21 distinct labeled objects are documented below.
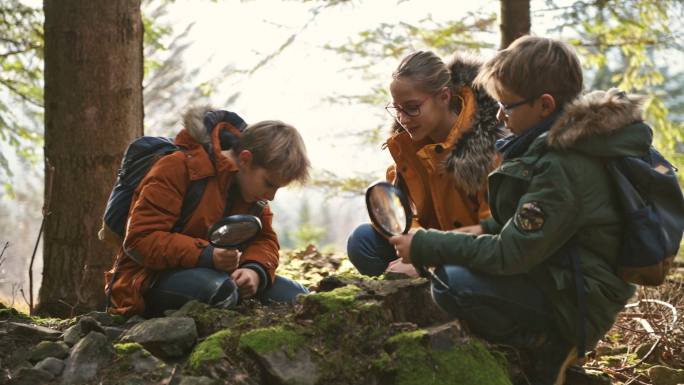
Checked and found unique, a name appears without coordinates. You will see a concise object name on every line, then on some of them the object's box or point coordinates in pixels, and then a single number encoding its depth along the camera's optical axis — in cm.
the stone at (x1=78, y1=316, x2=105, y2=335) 319
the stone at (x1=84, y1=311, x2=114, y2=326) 351
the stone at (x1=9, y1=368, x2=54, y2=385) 280
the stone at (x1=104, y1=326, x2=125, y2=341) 324
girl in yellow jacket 367
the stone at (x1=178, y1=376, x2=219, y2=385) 272
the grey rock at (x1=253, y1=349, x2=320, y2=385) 283
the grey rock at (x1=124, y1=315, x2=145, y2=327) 350
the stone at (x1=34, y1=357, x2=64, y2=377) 289
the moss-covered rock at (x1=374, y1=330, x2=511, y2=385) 293
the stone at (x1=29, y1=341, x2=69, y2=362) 303
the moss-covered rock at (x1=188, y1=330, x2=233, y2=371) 287
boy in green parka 278
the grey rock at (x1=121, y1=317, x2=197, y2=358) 305
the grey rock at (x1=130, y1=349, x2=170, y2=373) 291
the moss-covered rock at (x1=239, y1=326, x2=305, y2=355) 294
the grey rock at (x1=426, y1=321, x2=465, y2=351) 306
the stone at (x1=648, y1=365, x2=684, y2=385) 386
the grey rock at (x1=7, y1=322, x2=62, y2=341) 326
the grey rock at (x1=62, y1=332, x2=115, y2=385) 288
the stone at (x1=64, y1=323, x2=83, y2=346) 315
